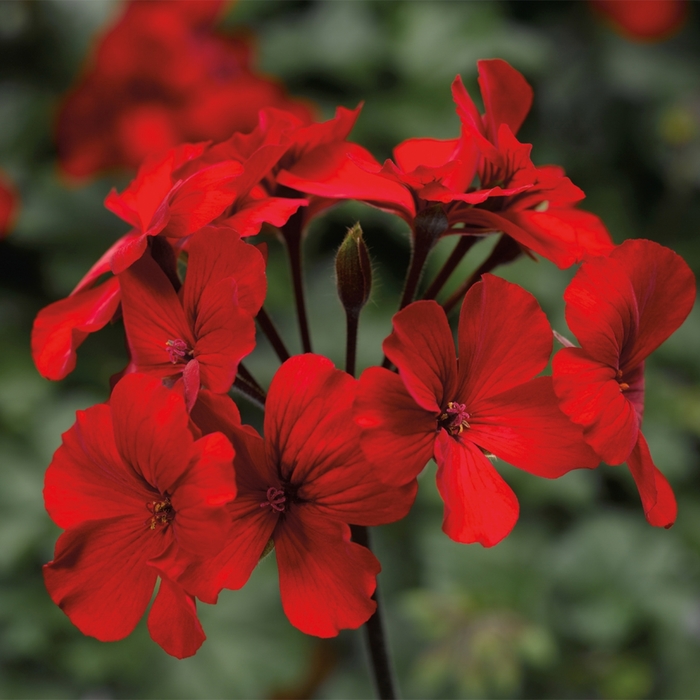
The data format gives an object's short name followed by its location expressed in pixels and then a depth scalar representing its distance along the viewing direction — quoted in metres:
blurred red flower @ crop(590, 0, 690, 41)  0.90
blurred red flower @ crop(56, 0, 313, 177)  0.74
